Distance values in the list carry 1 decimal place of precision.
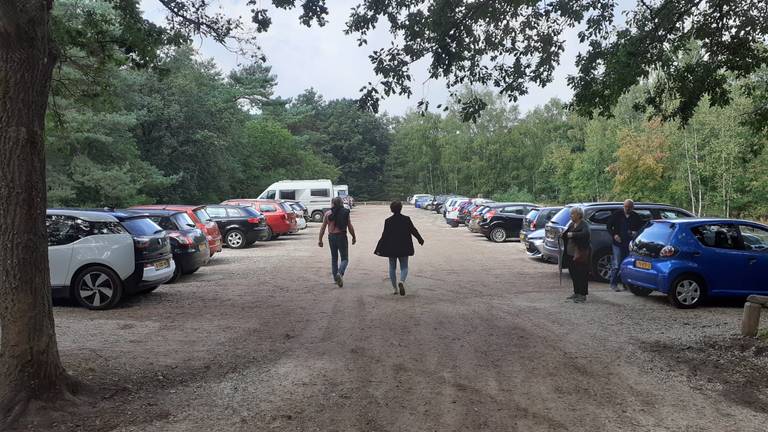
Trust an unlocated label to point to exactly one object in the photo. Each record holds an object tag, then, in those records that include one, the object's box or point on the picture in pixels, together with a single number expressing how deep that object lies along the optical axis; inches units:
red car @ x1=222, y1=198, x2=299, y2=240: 938.1
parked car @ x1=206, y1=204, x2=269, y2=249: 784.9
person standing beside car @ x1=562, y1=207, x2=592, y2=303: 388.2
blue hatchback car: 369.7
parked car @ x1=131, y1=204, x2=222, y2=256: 561.1
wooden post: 281.9
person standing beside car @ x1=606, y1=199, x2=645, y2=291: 447.8
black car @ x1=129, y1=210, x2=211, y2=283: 486.3
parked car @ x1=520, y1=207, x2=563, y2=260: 613.0
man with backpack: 443.8
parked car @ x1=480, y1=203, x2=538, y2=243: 905.5
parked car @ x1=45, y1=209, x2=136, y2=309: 351.3
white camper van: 1411.2
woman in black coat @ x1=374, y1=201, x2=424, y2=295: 410.0
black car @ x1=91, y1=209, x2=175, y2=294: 370.0
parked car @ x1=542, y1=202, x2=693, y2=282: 486.3
